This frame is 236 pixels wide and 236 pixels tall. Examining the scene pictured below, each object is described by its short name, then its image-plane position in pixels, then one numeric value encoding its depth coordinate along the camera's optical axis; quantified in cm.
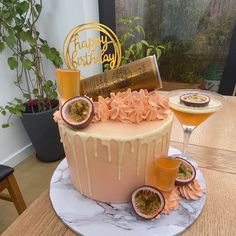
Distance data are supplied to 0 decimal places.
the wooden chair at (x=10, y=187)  113
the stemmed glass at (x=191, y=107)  72
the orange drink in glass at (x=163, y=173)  57
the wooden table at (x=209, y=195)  58
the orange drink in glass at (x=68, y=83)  62
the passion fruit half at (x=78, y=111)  58
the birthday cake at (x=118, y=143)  57
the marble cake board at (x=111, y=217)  56
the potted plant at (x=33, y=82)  144
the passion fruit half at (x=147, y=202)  59
